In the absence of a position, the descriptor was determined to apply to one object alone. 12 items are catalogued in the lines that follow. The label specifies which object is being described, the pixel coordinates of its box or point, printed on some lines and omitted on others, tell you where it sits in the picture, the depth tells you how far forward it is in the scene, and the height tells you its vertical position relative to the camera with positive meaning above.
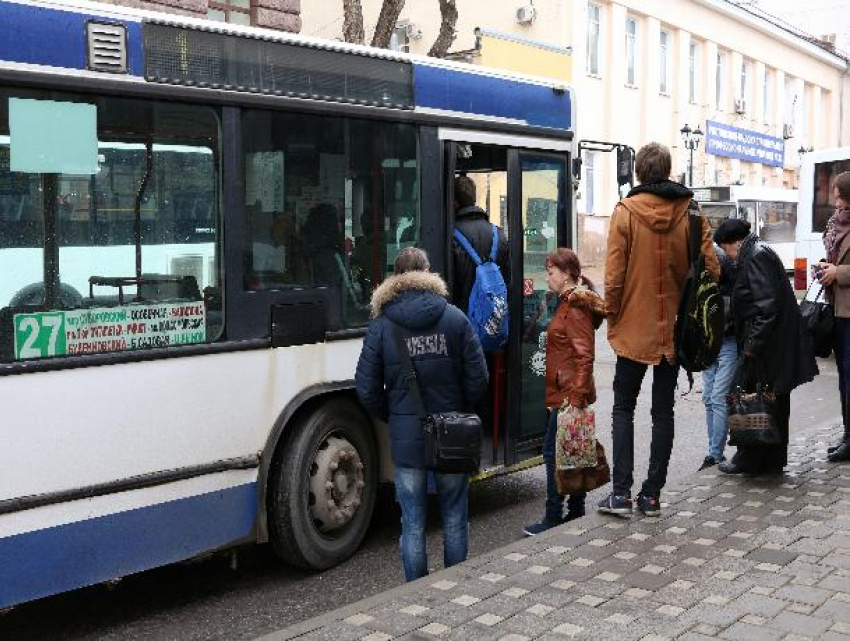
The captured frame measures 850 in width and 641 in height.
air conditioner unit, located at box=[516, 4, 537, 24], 32.09 +6.27
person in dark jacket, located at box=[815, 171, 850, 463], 7.45 -0.29
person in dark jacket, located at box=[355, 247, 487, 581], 4.91 -0.55
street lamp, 33.05 +2.85
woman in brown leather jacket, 5.98 -0.53
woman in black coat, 6.63 -0.54
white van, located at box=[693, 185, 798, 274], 28.06 +0.64
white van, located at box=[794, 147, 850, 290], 17.34 +0.48
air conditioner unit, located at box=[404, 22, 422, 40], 34.25 +6.19
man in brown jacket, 5.91 -0.21
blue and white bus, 4.62 -0.16
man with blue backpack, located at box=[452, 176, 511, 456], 6.64 -0.21
